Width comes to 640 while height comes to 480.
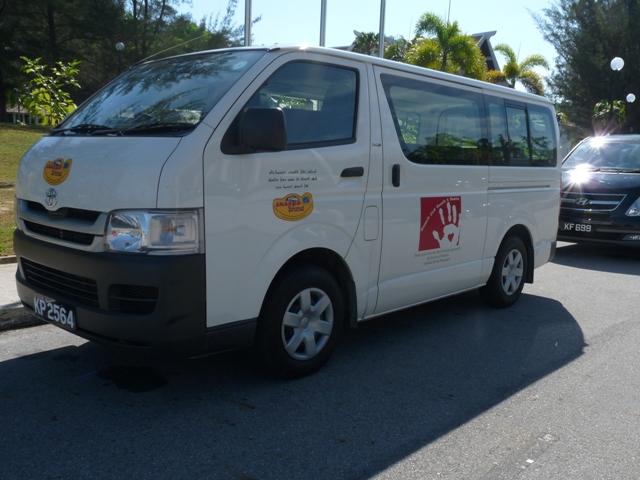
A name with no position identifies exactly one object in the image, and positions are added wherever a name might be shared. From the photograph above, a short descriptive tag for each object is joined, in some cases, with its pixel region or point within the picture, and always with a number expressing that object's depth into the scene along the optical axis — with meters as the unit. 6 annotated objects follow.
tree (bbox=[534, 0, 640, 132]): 36.06
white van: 3.45
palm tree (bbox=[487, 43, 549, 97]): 37.03
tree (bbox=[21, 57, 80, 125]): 10.71
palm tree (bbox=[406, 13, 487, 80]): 27.69
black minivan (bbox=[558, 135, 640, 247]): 9.23
